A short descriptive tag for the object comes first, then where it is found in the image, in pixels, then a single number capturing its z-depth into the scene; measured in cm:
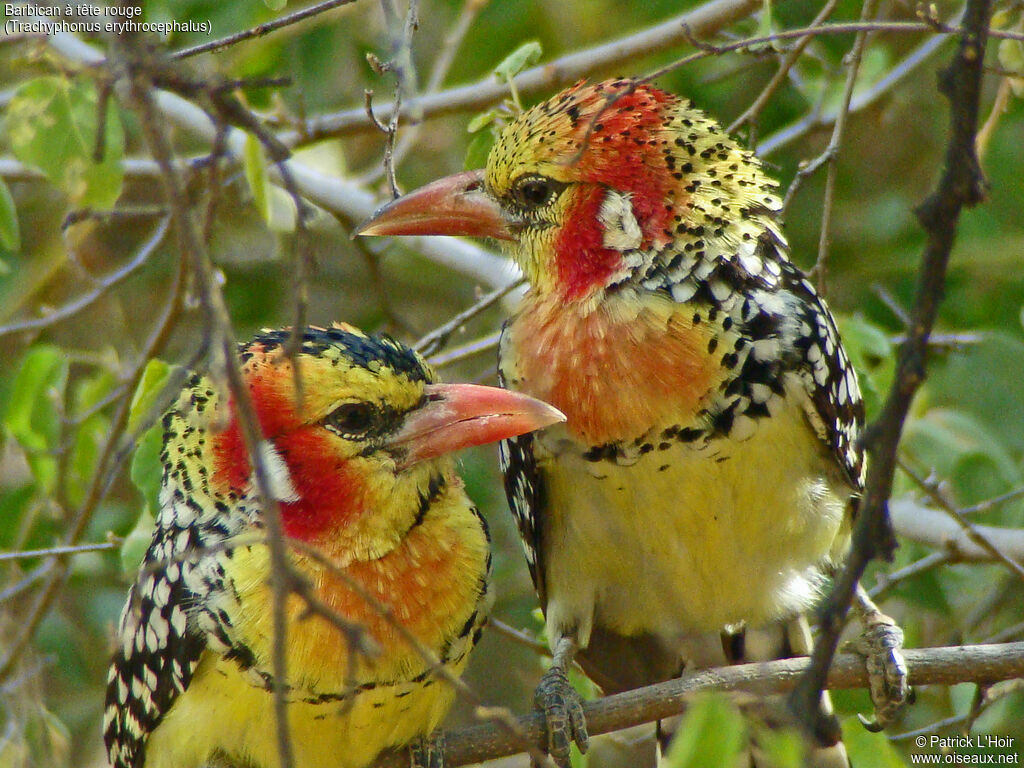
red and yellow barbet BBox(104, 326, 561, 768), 509
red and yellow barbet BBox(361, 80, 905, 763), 553
